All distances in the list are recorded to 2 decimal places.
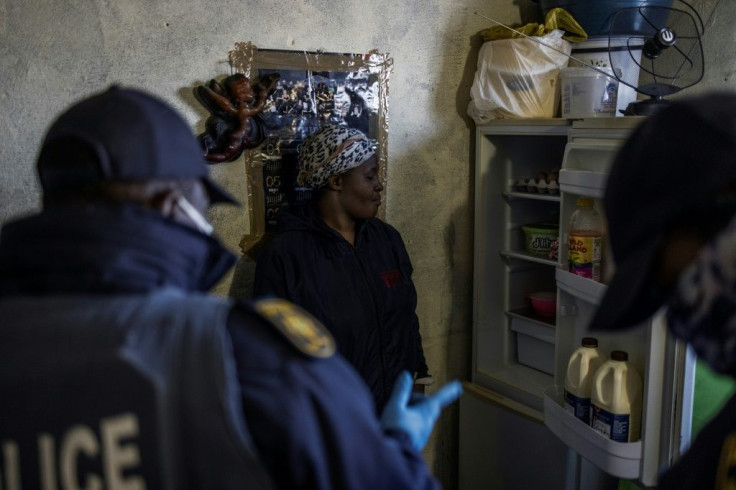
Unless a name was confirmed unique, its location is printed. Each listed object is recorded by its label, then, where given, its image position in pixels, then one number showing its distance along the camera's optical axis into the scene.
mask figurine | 2.21
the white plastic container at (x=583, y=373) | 2.02
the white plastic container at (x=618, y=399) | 1.90
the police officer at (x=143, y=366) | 0.83
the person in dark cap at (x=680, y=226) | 0.84
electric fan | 2.25
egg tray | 2.52
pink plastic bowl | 2.71
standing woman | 2.21
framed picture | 2.33
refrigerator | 1.88
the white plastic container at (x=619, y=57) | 2.45
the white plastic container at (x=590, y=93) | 2.34
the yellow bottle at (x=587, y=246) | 2.04
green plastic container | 2.60
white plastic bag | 2.52
